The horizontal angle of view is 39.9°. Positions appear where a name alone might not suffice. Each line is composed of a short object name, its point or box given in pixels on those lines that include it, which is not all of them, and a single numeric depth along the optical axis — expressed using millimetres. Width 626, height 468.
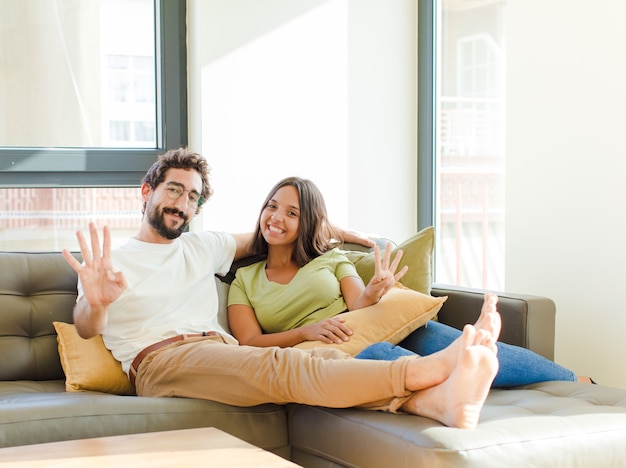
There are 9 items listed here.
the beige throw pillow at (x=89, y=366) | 2504
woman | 2541
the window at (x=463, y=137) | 3814
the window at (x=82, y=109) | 3631
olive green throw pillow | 2945
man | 2000
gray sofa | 1887
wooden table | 1722
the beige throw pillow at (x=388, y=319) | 2607
